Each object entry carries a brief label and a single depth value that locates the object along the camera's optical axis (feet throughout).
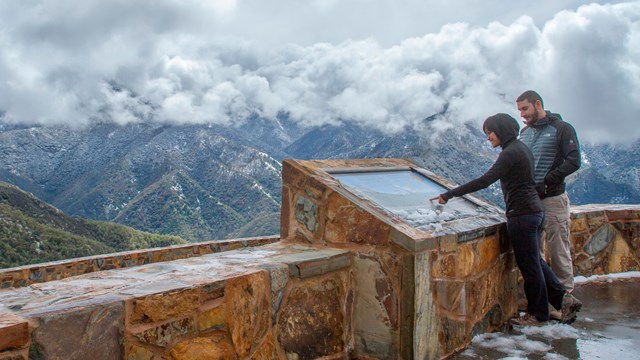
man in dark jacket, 12.20
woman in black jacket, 11.10
